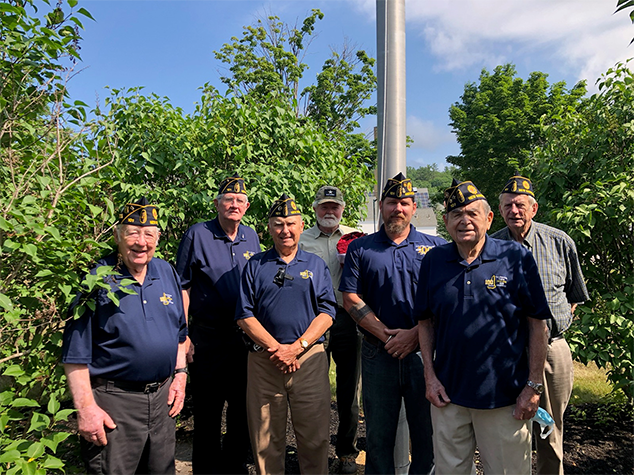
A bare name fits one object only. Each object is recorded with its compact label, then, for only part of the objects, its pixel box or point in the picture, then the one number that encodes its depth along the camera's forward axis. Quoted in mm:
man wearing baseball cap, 4125
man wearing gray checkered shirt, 3404
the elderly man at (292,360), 3348
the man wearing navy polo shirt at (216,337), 3789
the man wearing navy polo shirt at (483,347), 2650
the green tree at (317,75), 22422
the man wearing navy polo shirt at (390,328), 3238
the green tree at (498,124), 26134
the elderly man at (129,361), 2648
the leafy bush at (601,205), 3883
